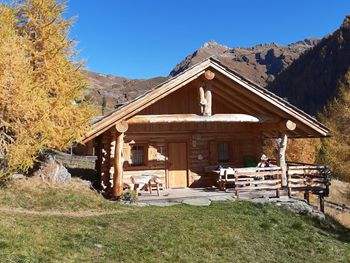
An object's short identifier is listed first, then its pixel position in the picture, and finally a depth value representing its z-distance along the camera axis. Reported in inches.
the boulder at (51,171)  577.3
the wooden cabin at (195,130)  635.5
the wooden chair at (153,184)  656.4
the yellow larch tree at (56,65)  552.4
